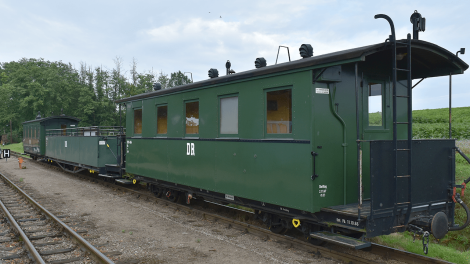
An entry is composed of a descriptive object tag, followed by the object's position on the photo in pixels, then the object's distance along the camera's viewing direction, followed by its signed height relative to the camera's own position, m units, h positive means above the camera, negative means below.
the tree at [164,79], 58.16 +9.47
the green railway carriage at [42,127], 23.30 +0.68
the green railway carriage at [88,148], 14.27 -0.51
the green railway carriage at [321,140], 5.36 -0.05
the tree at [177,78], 55.55 +9.32
